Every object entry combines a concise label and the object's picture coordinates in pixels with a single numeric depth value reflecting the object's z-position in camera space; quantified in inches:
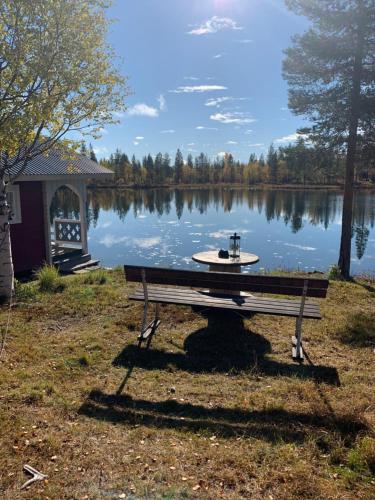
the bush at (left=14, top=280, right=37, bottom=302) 288.0
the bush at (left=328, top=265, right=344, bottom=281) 460.1
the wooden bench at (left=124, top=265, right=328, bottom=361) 199.2
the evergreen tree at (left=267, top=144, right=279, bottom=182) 4456.2
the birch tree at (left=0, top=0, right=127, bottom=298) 223.0
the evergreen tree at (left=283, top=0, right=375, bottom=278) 438.3
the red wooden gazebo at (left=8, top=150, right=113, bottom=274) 434.0
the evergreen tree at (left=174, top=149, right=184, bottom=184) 4837.6
